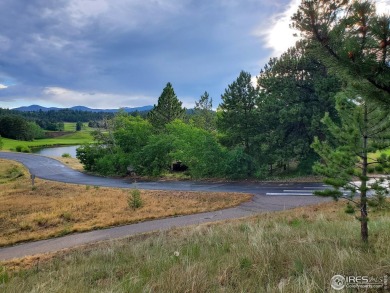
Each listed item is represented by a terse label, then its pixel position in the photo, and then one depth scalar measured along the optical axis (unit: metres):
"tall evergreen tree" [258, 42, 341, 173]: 22.06
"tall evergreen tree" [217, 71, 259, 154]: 24.55
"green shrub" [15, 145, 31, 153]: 74.56
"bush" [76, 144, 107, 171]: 40.46
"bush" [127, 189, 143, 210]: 17.59
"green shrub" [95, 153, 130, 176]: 35.72
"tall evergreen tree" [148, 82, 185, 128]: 43.69
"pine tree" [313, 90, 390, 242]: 6.17
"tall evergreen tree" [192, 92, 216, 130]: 58.82
